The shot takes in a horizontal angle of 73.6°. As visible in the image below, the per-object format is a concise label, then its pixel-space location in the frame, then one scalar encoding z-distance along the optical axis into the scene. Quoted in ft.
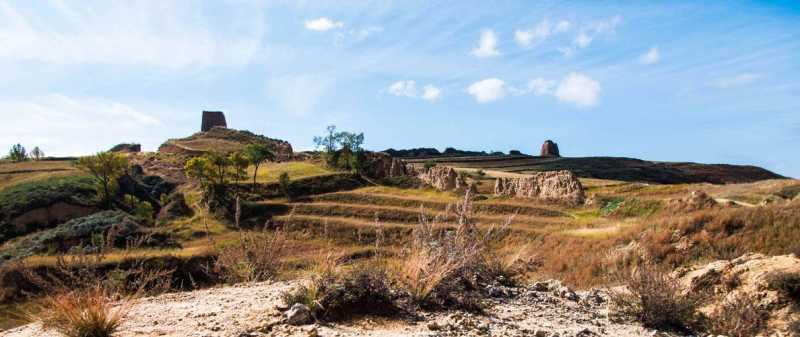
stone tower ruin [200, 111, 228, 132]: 562.34
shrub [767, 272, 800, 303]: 24.16
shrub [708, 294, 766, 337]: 19.71
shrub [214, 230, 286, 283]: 25.57
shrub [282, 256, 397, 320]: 17.42
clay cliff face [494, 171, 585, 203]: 150.51
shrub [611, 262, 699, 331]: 20.11
